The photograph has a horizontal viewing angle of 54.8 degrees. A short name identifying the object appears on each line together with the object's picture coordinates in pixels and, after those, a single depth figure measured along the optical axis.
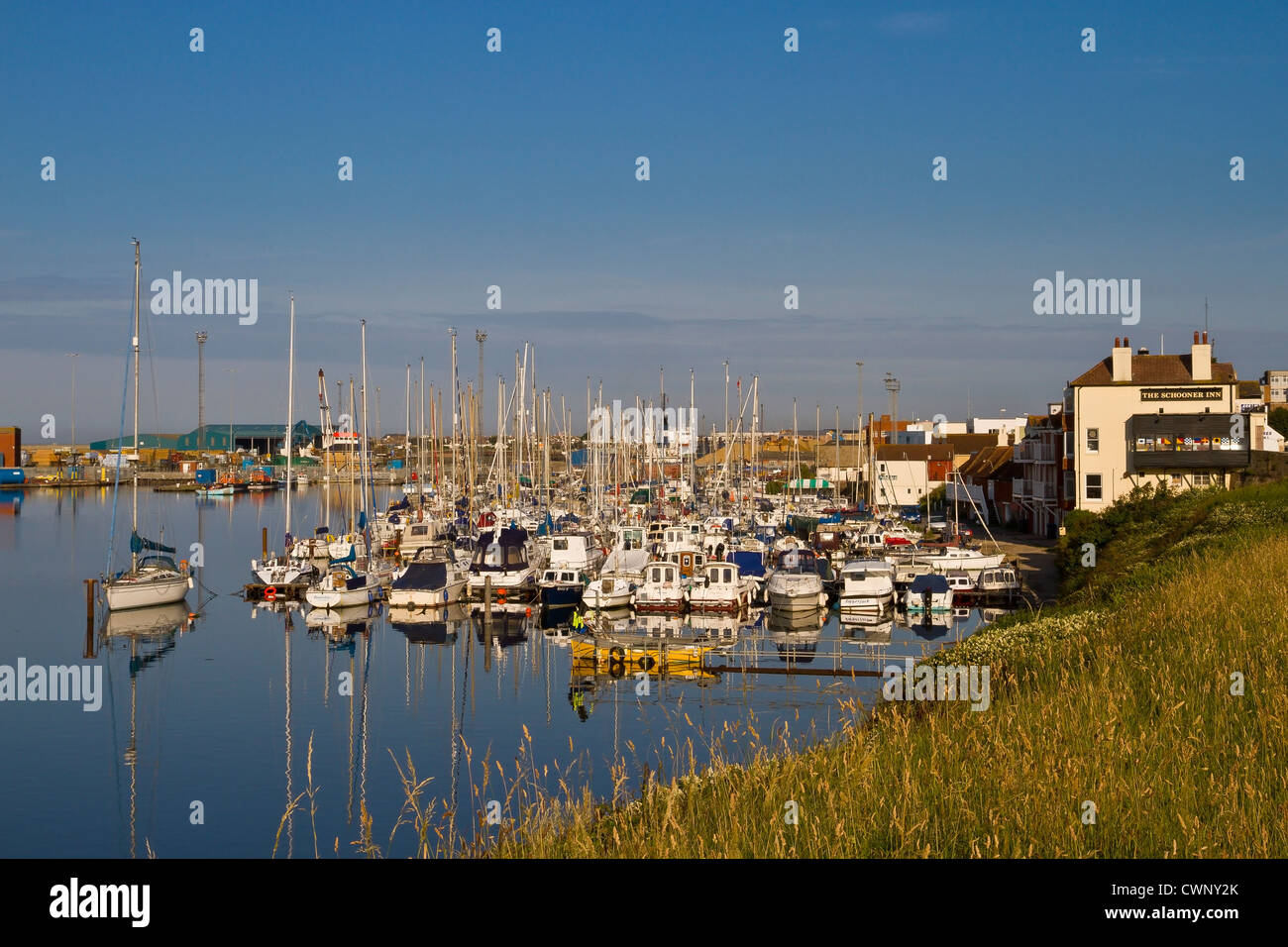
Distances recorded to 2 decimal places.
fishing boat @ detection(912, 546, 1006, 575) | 56.81
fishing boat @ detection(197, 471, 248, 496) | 164.00
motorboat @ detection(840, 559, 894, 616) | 50.06
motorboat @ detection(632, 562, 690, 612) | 50.16
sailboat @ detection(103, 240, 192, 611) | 50.75
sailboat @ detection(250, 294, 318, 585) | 57.56
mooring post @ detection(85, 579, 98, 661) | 44.53
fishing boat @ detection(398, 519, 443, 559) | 70.62
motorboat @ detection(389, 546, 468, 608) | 52.44
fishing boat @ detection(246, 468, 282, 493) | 176.14
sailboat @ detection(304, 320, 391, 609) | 51.59
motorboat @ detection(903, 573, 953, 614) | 49.59
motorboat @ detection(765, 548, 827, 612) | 49.94
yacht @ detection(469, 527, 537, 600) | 54.91
